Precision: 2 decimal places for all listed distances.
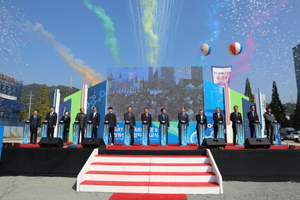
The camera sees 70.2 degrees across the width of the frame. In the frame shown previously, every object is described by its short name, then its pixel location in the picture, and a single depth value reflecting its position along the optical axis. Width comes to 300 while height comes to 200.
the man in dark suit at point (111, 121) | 7.77
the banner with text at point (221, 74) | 18.69
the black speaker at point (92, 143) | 5.68
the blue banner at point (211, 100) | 10.57
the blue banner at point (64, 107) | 11.09
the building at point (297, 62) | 37.91
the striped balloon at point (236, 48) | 11.71
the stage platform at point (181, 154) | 5.15
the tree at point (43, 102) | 42.38
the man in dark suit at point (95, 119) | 7.94
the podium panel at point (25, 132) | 7.70
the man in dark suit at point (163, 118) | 7.56
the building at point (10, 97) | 38.57
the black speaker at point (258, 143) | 5.65
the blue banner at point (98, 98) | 10.98
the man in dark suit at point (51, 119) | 8.17
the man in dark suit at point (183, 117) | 7.64
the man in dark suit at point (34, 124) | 8.06
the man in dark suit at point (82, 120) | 8.07
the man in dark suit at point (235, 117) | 7.50
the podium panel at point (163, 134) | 7.32
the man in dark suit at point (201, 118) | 7.56
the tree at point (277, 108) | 46.03
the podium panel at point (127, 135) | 7.39
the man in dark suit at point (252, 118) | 7.47
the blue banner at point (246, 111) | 10.67
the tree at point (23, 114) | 44.07
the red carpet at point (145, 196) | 3.87
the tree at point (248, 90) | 59.08
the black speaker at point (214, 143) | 5.61
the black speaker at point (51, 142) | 5.86
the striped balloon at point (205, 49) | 13.60
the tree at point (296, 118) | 40.62
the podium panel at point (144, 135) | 7.36
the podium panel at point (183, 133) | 7.31
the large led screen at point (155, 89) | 10.87
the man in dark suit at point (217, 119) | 7.52
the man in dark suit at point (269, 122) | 7.46
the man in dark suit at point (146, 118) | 7.53
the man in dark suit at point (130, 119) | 7.59
